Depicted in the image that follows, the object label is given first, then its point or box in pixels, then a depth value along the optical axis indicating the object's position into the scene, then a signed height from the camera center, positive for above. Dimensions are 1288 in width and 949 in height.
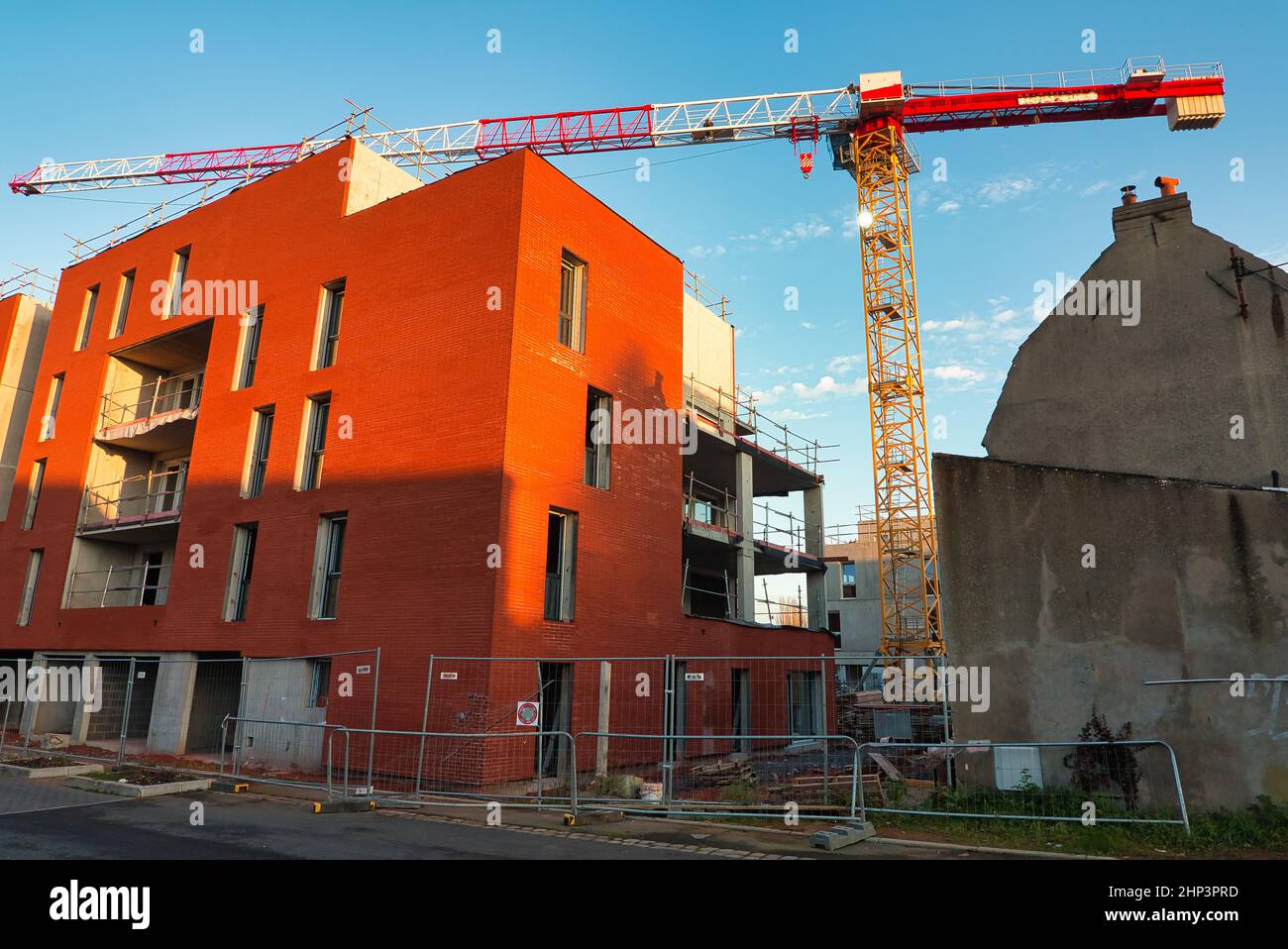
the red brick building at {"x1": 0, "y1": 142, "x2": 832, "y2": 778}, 15.67 +5.25
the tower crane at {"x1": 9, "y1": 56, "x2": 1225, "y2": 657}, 36.28 +25.78
